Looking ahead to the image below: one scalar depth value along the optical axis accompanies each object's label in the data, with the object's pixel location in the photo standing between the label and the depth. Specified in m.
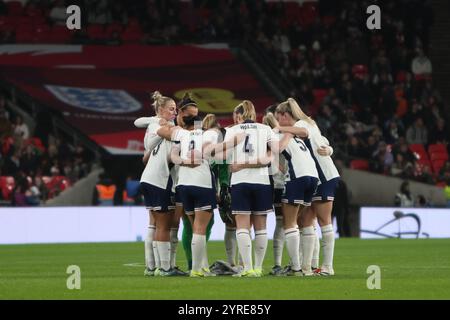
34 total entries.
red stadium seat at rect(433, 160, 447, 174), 34.72
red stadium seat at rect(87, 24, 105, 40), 37.19
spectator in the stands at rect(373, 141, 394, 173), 33.38
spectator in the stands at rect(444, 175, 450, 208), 32.00
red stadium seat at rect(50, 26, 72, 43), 36.66
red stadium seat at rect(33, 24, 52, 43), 36.53
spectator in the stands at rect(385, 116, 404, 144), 34.81
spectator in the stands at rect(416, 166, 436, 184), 32.94
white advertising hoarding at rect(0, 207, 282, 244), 27.58
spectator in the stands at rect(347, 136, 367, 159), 33.84
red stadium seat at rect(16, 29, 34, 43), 36.12
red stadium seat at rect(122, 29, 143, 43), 37.78
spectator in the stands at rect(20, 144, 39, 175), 31.03
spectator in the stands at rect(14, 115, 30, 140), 32.47
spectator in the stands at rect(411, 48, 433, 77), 38.50
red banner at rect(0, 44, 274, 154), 34.72
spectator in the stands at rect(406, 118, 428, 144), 35.53
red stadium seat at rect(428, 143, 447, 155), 35.10
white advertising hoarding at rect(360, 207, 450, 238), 29.97
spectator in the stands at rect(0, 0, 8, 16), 37.34
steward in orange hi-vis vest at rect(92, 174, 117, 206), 29.91
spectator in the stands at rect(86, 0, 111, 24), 37.97
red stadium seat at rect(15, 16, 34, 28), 36.88
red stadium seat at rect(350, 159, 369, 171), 33.72
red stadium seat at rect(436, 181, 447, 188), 33.00
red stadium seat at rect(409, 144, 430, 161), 34.98
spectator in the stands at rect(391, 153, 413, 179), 33.12
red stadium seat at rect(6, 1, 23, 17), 37.34
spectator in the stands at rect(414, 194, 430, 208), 31.48
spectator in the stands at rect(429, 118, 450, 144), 35.44
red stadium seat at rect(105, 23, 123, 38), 37.62
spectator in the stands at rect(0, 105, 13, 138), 32.66
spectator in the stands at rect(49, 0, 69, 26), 37.16
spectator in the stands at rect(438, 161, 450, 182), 33.56
